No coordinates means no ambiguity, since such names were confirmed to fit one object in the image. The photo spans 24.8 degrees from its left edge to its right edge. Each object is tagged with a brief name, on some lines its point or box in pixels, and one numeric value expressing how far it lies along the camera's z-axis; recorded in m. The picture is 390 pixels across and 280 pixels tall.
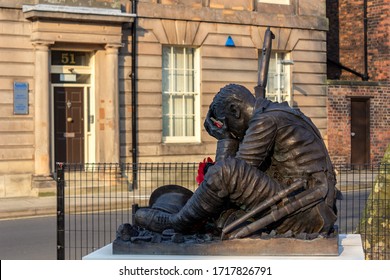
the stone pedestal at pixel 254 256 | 6.68
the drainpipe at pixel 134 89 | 22.70
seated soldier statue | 6.83
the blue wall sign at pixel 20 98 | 21.03
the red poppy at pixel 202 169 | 7.91
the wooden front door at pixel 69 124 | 22.16
